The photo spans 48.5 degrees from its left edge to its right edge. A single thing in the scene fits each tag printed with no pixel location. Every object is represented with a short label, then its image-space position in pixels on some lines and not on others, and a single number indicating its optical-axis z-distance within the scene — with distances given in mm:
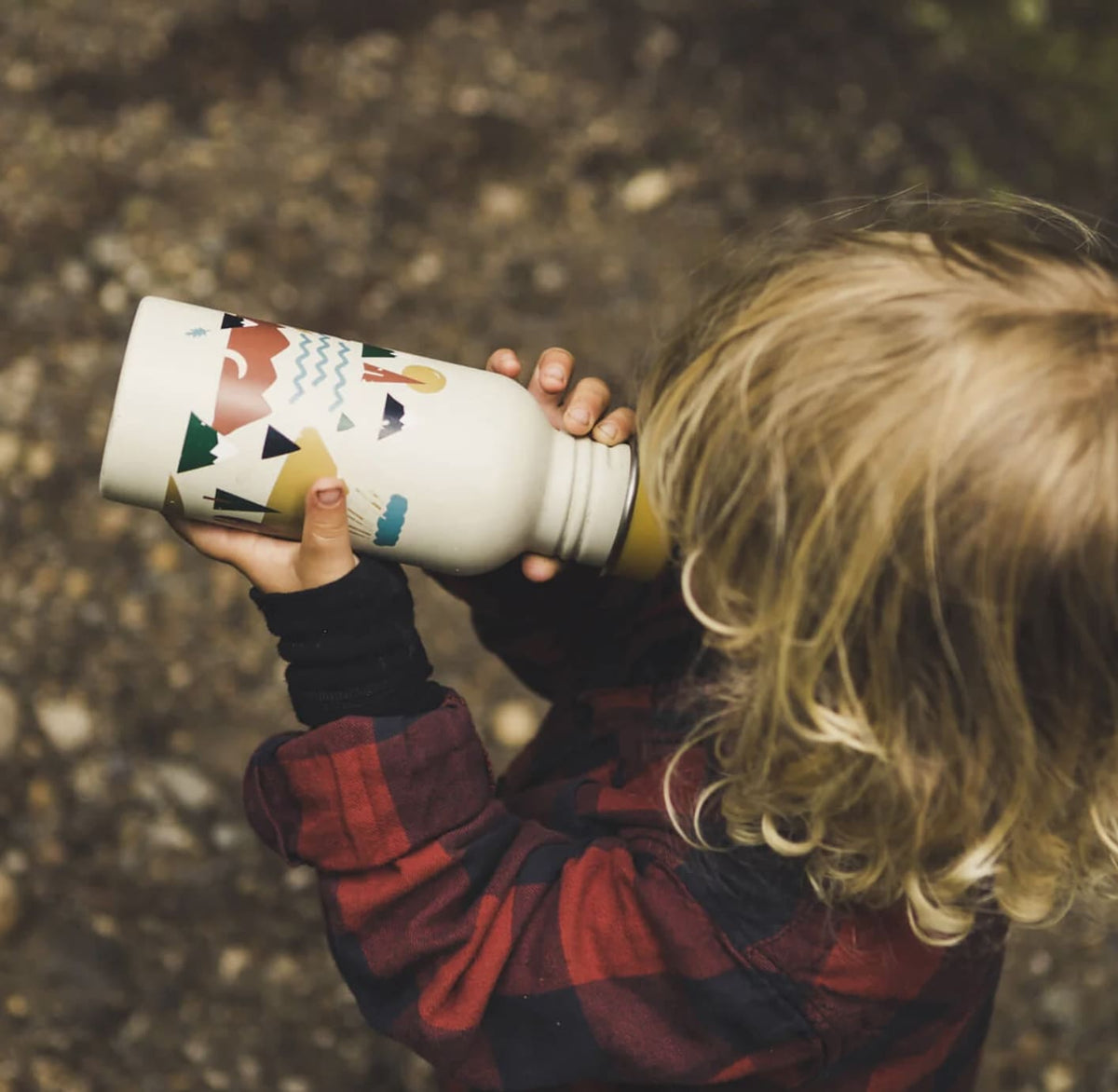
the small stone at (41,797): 1692
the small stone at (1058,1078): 1707
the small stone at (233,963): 1630
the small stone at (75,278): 2051
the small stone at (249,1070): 1588
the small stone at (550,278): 2172
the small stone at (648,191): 2258
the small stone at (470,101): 2311
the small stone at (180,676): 1810
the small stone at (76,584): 1844
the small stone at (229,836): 1707
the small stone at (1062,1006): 1738
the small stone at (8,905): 1616
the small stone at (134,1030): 1578
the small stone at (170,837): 1696
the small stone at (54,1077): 1541
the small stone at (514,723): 1838
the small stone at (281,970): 1640
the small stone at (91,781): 1711
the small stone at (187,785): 1729
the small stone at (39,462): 1911
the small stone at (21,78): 2215
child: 791
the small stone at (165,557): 1879
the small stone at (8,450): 1910
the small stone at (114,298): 2045
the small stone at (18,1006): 1570
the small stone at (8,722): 1719
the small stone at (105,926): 1630
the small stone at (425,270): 2148
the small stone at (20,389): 1944
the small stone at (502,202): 2209
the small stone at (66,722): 1740
